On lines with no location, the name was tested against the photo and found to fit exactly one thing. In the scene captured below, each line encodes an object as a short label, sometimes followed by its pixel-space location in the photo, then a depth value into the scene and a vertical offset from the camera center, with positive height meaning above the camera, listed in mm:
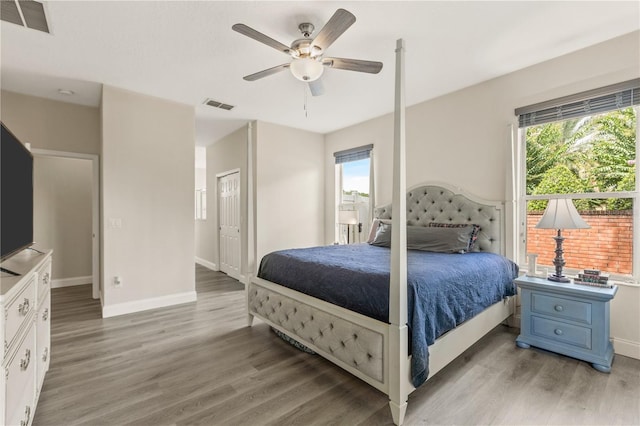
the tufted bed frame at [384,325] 1703 -852
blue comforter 1825 -541
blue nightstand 2279 -889
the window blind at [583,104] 2512 +1013
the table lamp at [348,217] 4441 -89
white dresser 1165 -630
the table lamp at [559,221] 2443 -76
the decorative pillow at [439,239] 3080 -294
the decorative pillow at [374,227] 4047 -220
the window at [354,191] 4779 +348
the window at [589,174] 2572 +370
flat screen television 1531 +85
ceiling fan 2053 +1182
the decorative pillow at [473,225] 3227 -180
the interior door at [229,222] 5391 -228
